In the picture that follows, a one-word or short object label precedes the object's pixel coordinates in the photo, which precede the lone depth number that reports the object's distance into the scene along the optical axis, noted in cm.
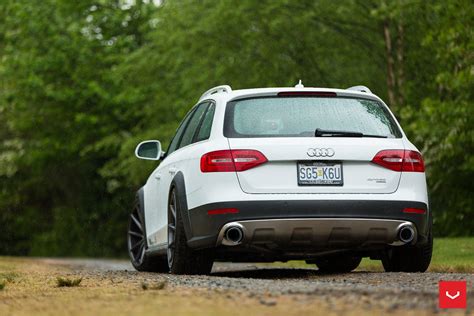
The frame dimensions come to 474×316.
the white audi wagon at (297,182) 2084
